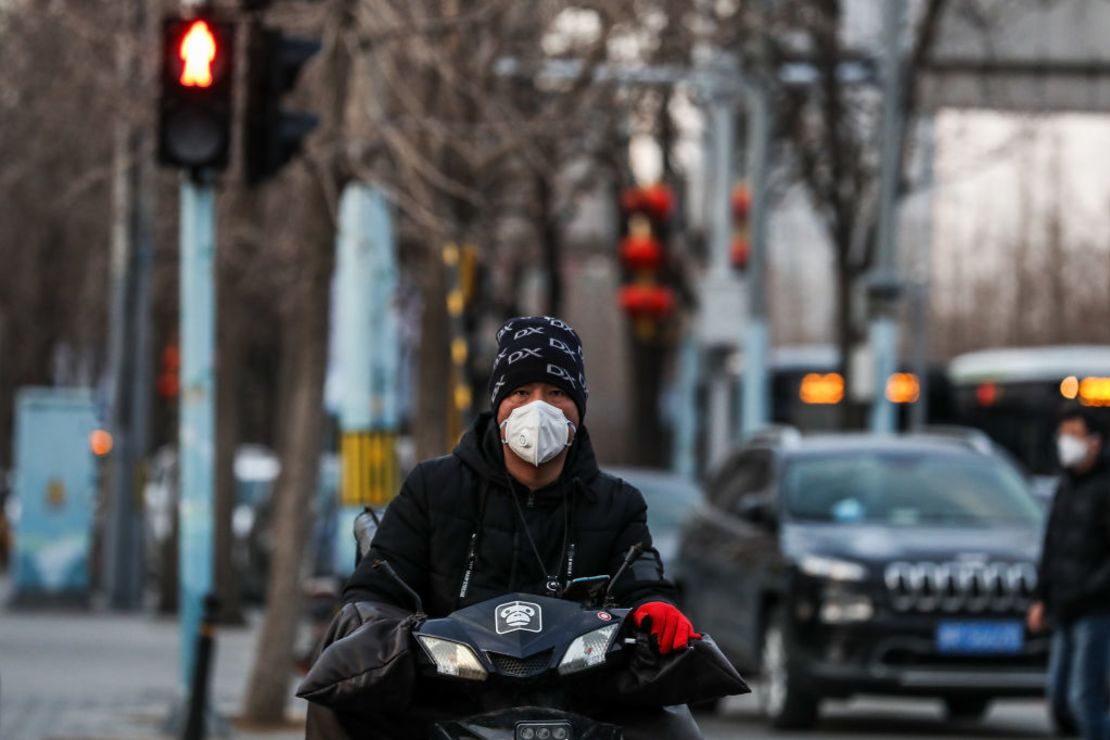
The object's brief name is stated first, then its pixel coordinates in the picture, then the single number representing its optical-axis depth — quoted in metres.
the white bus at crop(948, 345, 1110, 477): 34.50
